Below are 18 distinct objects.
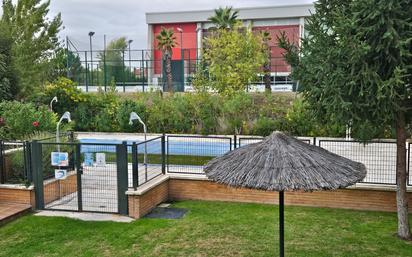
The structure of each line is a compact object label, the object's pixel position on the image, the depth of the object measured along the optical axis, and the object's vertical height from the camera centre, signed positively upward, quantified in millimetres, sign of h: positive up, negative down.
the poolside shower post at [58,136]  9864 -698
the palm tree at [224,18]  33062 +6790
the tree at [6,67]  13927 +1312
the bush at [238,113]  20031 -303
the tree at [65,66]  27381 +2975
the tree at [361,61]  6273 +683
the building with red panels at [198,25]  33531 +8258
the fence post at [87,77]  31266 +2218
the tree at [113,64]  32531 +3288
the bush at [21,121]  11625 -383
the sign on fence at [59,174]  9312 -1426
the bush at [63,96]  22344 +586
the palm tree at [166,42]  35031 +5277
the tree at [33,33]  22406 +4140
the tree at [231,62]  21891 +2327
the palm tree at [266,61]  25312 +2655
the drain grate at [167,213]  9094 -2271
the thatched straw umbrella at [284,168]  5160 -775
